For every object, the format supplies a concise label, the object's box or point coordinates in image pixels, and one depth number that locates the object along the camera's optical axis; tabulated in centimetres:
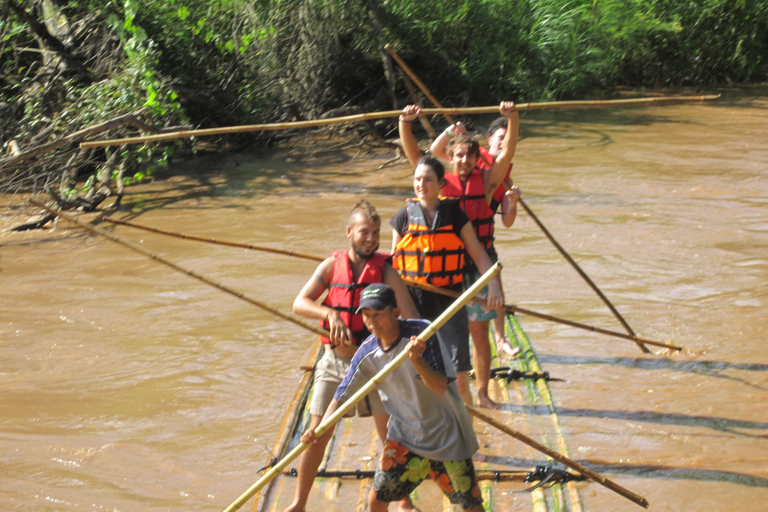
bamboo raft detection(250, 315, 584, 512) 634
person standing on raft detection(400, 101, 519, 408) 748
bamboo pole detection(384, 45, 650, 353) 920
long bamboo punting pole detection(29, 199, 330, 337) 671
